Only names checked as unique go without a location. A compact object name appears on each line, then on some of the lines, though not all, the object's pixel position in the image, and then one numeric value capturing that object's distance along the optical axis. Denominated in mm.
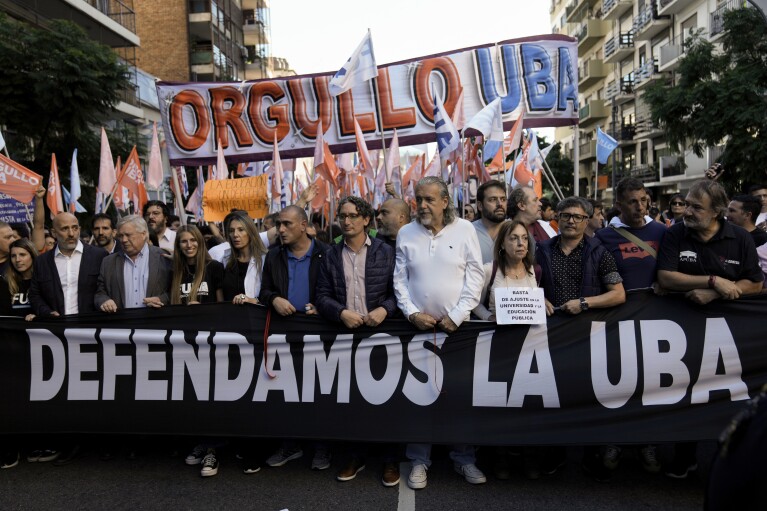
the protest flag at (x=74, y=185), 11500
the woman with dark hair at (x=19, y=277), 4820
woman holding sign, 4059
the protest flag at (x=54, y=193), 9983
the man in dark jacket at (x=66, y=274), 4723
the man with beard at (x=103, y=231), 5777
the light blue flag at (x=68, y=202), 11761
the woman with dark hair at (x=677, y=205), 7977
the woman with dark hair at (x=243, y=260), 4707
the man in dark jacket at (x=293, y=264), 4438
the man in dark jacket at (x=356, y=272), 4289
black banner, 3875
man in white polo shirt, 4047
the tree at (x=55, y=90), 14711
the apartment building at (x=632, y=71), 36406
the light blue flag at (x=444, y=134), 8297
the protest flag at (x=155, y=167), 11204
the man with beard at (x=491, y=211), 4906
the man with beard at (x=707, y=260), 3846
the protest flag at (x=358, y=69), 8578
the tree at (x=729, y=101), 18391
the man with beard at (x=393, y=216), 5094
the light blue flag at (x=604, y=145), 14711
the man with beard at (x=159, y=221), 6707
